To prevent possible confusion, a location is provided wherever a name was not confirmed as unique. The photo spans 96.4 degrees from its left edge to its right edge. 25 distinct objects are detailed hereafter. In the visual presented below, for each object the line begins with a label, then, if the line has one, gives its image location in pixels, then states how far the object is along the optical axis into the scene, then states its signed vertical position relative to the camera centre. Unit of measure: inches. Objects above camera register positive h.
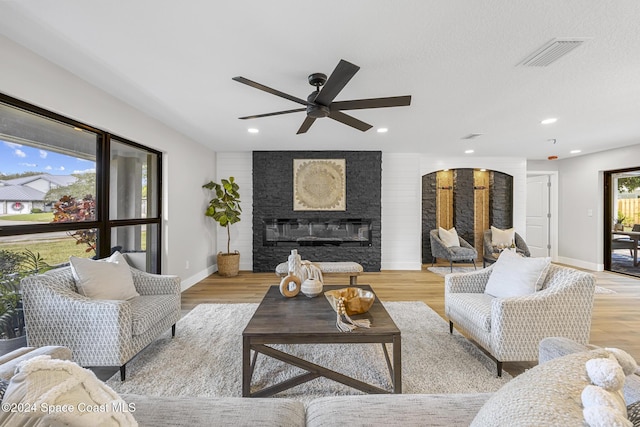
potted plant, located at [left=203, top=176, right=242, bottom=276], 201.3 +0.2
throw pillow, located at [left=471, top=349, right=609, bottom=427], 21.2 -14.9
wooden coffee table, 69.0 -30.0
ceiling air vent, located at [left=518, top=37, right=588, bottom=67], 76.0 +46.1
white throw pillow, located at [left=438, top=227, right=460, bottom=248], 231.3 -19.6
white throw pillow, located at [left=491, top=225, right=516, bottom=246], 224.8 -18.2
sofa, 26.3 -26.0
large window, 84.1 +8.7
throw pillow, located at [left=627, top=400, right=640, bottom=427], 24.5 -17.6
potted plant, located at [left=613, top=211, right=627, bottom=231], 217.8 -6.3
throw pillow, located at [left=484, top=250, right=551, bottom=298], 88.5 -20.0
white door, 260.2 -0.9
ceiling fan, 71.6 +34.3
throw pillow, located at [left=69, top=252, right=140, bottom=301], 83.7 -20.2
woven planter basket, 203.2 -36.4
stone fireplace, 219.1 -1.2
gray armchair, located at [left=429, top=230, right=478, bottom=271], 218.5 -28.6
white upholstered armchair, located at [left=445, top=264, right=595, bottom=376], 79.6 -29.5
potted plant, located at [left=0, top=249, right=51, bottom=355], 81.4 -24.9
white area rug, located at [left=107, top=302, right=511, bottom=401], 76.2 -46.0
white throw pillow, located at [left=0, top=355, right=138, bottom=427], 21.4 -14.4
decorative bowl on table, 79.7 -24.5
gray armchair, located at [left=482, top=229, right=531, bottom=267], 220.4 -26.9
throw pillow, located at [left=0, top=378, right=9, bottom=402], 27.9 -17.4
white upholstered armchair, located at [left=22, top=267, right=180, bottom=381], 76.2 -29.6
